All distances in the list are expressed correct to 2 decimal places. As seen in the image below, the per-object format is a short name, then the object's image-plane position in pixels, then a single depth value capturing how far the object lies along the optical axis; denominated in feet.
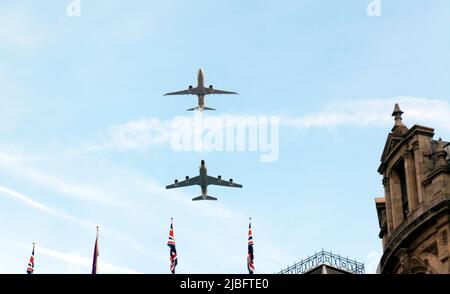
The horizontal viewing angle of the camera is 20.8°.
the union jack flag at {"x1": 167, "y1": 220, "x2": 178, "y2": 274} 271.49
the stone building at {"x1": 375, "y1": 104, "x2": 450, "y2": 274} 210.38
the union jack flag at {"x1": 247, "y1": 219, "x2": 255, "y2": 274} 267.59
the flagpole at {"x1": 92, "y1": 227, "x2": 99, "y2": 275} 267.39
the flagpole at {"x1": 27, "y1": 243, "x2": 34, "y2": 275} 269.46
